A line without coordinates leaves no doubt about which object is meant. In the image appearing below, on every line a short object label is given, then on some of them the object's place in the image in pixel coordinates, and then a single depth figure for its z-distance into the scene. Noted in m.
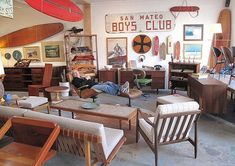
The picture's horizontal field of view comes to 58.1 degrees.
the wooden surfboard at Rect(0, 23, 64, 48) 7.05
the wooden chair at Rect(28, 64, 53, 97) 5.71
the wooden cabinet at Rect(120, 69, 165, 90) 6.20
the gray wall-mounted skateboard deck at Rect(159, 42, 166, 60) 6.49
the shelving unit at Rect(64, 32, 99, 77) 6.59
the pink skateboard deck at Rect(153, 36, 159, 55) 6.50
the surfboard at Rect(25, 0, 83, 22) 2.39
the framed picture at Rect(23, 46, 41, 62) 7.43
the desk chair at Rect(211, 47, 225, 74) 4.97
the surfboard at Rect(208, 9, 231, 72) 5.92
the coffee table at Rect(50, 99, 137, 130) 3.17
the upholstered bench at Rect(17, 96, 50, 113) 3.94
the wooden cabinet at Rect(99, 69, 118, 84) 6.52
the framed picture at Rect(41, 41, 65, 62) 7.22
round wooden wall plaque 6.58
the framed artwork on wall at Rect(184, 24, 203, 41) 6.20
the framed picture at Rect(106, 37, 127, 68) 6.76
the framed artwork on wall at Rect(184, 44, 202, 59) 6.31
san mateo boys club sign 6.36
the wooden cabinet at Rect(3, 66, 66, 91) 6.96
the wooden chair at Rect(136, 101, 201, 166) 2.46
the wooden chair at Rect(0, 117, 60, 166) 1.94
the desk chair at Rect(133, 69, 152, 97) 5.69
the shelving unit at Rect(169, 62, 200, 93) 5.98
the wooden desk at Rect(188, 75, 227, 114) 4.03
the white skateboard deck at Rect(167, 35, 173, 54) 6.41
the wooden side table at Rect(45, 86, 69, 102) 4.96
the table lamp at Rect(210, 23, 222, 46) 5.35
